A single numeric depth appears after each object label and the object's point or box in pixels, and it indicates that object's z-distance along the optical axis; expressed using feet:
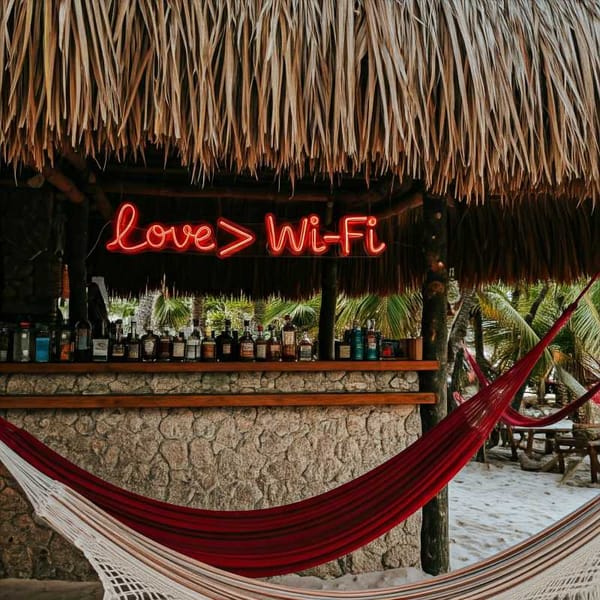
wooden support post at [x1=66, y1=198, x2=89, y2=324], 10.77
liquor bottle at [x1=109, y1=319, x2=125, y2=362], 7.79
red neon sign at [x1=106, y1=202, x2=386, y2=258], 8.59
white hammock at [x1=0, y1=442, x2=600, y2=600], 3.94
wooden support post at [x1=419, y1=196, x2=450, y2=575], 7.88
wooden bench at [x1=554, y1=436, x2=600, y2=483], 14.57
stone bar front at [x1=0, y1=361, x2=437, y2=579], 7.15
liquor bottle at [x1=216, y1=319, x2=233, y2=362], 8.27
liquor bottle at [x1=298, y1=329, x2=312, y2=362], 8.32
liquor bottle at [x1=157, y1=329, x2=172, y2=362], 8.18
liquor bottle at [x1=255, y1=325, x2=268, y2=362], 8.17
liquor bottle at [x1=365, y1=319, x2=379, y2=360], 8.04
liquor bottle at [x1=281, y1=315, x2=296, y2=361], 8.27
